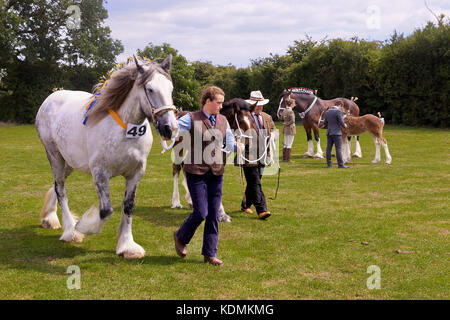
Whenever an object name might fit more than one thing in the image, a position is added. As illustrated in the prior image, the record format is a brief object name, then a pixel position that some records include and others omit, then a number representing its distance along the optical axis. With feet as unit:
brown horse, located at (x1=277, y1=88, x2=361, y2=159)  55.83
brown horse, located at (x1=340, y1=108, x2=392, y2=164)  48.73
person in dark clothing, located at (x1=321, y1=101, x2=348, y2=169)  45.75
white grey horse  16.24
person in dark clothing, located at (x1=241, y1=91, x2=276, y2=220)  25.82
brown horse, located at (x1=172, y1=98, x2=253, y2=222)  25.41
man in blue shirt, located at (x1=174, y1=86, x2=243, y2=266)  17.29
